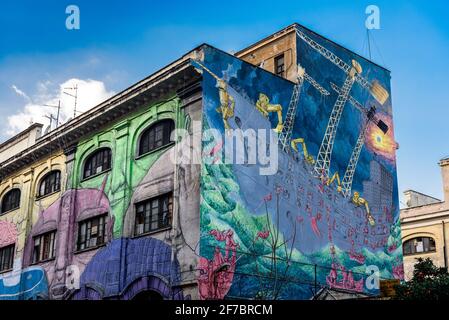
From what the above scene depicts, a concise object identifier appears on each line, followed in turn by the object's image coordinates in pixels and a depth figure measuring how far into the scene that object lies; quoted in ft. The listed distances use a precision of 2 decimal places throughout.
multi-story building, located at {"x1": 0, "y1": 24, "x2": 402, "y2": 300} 80.64
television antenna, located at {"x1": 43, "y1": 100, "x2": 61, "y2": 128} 122.40
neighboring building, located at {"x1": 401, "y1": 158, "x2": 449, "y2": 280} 138.88
